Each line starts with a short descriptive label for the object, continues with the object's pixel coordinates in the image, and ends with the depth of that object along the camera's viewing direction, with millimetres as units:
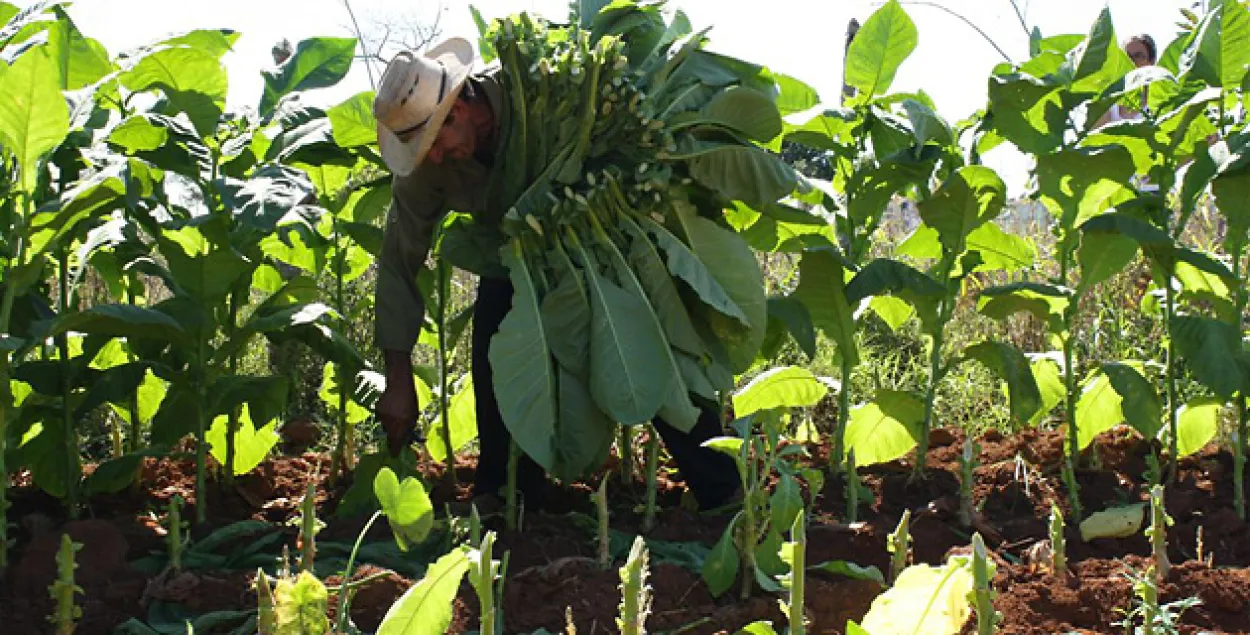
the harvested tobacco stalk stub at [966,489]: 3281
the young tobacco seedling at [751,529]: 2613
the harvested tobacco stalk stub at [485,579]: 1613
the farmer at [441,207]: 3203
